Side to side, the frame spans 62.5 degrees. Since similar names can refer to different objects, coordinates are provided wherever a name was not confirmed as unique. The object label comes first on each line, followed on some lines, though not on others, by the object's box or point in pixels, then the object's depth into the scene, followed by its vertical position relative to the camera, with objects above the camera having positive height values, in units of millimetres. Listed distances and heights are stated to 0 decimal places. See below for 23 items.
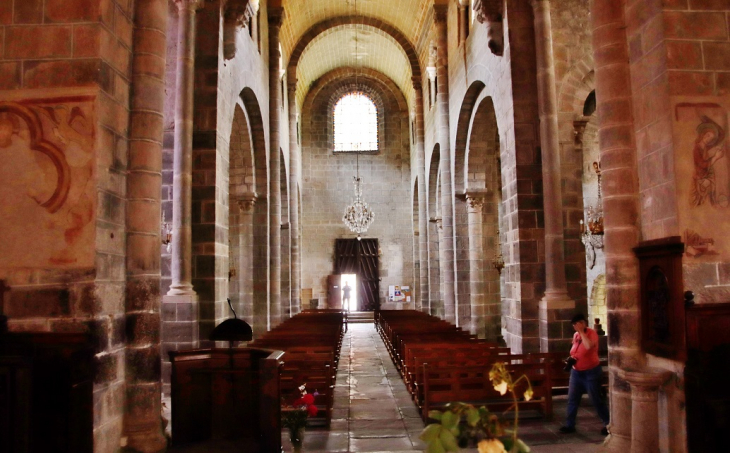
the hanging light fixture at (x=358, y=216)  23000 +2701
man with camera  6652 -1034
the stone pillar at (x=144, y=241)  5730 +479
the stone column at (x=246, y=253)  14445 +884
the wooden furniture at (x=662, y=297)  4948 -143
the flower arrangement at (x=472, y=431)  2229 -558
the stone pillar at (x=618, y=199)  5750 +793
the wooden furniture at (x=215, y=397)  5691 -1032
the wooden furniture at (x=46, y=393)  4289 -748
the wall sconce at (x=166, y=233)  9852 +936
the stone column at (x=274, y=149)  16812 +3867
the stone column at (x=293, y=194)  21516 +3438
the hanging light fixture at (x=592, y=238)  15117 +1157
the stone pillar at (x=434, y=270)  20375 +498
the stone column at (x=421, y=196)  21484 +3176
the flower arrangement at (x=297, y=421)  5547 -1233
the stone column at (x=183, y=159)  9445 +2114
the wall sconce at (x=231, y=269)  13873 +469
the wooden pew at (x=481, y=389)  7301 -1301
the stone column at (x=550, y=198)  9648 +1418
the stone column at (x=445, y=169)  16719 +3216
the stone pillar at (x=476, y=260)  14727 +588
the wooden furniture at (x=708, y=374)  4672 -741
